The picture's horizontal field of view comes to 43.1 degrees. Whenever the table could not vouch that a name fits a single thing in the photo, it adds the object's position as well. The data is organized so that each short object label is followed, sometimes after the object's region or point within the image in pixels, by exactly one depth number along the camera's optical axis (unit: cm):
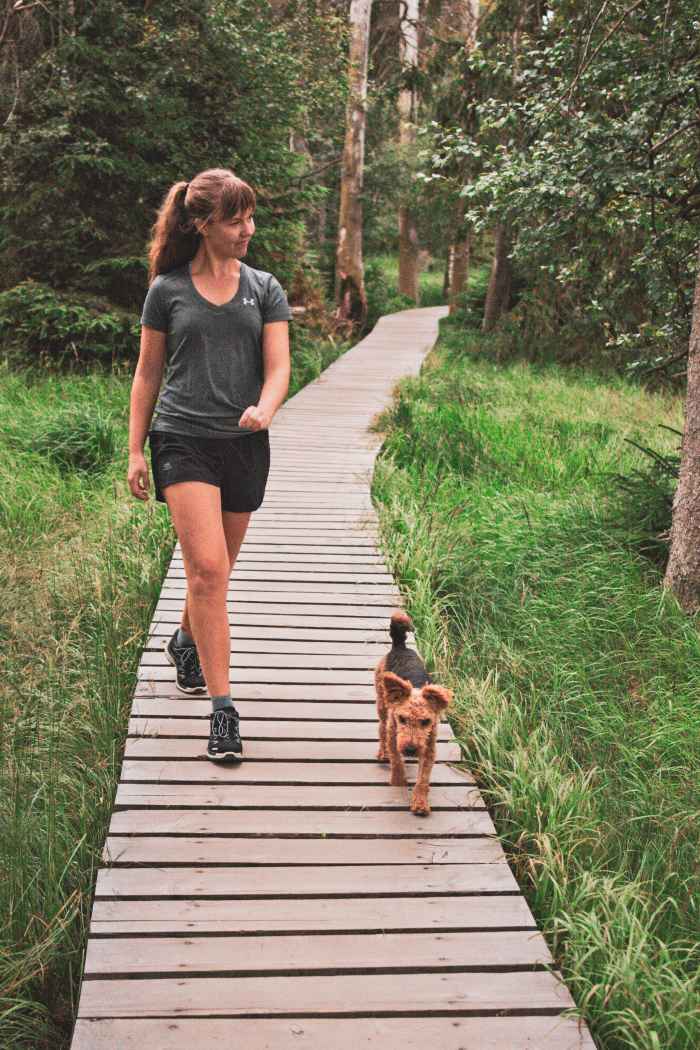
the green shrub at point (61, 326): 1135
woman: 337
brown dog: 310
